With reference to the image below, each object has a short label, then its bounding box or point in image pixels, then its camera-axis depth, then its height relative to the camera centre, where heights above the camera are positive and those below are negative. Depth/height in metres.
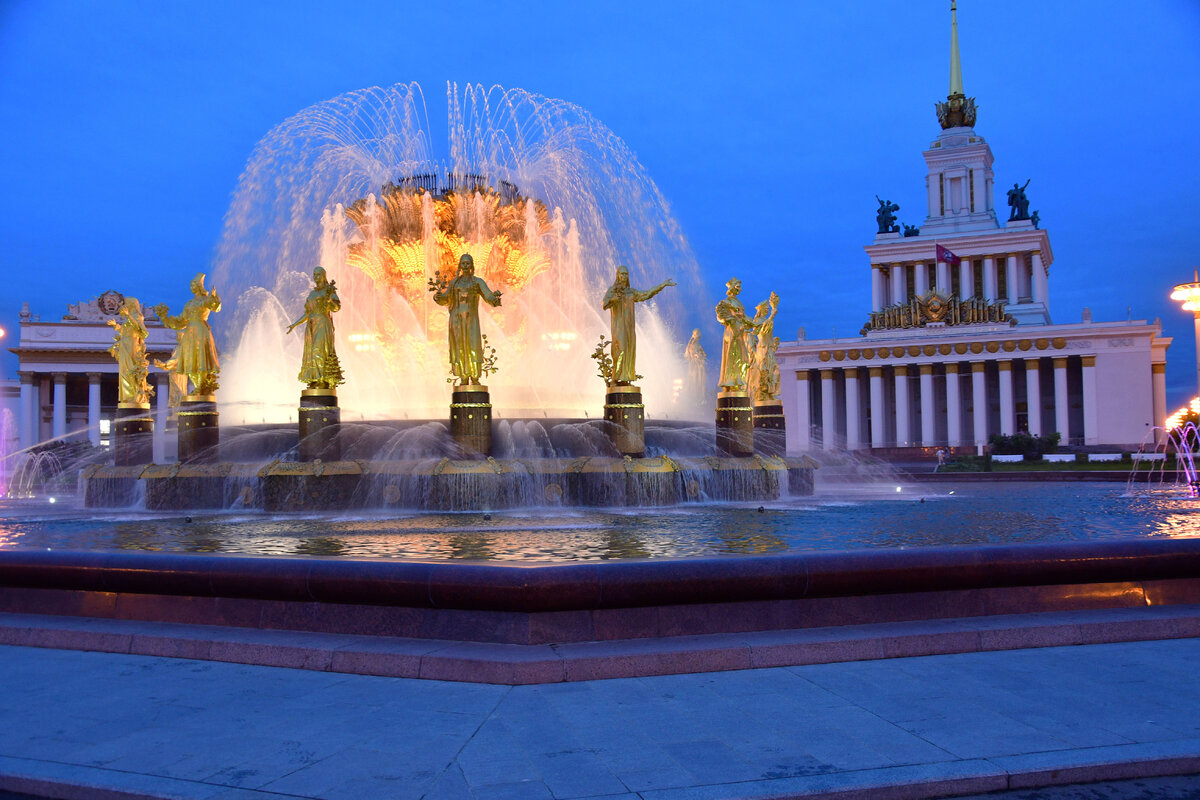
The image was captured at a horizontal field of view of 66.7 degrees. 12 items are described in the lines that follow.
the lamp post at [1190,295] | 19.77 +2.88
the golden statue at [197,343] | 16.09 +1.65
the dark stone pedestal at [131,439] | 17.36 -0.04
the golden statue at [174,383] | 17.08 +1.09
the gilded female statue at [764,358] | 21.38 +1.71
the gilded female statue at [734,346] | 18.17 +1.68
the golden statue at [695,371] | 25.64 +1.72
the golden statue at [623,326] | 15.93 +1.86
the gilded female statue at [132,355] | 18.09 +1.66
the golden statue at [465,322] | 14.86 +1.83
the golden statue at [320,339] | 15.13 +1.60
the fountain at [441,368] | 14.38 +1.50
